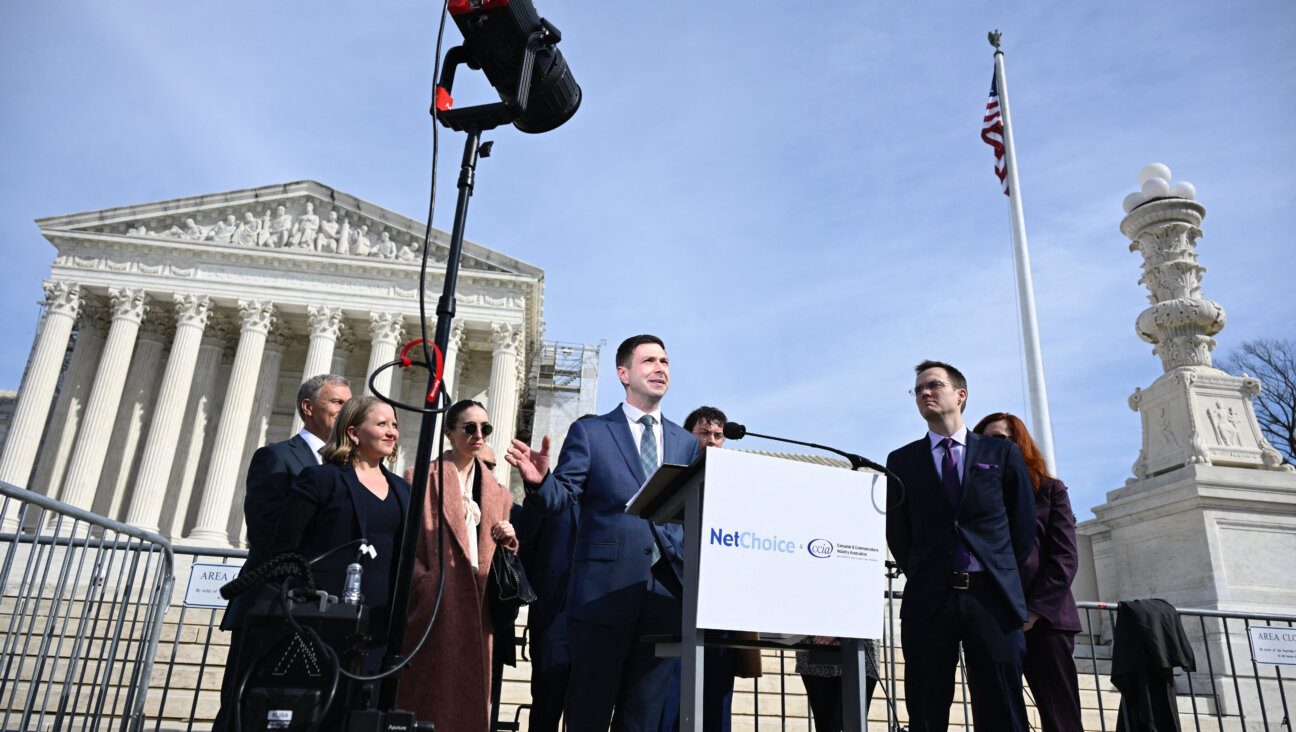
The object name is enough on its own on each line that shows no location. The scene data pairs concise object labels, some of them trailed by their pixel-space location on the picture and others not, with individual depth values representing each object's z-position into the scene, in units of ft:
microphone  11.41
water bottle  9.71
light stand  8.94
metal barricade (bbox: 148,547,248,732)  23.12
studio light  10.47
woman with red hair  14.67
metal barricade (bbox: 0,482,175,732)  13.76
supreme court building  97.25
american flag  53.26
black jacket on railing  19.49
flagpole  42.27
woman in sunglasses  13.42
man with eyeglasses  12.64
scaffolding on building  127.85
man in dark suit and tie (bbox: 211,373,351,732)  13.20
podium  9.59
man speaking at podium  11.85
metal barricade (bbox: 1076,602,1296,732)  23.56
